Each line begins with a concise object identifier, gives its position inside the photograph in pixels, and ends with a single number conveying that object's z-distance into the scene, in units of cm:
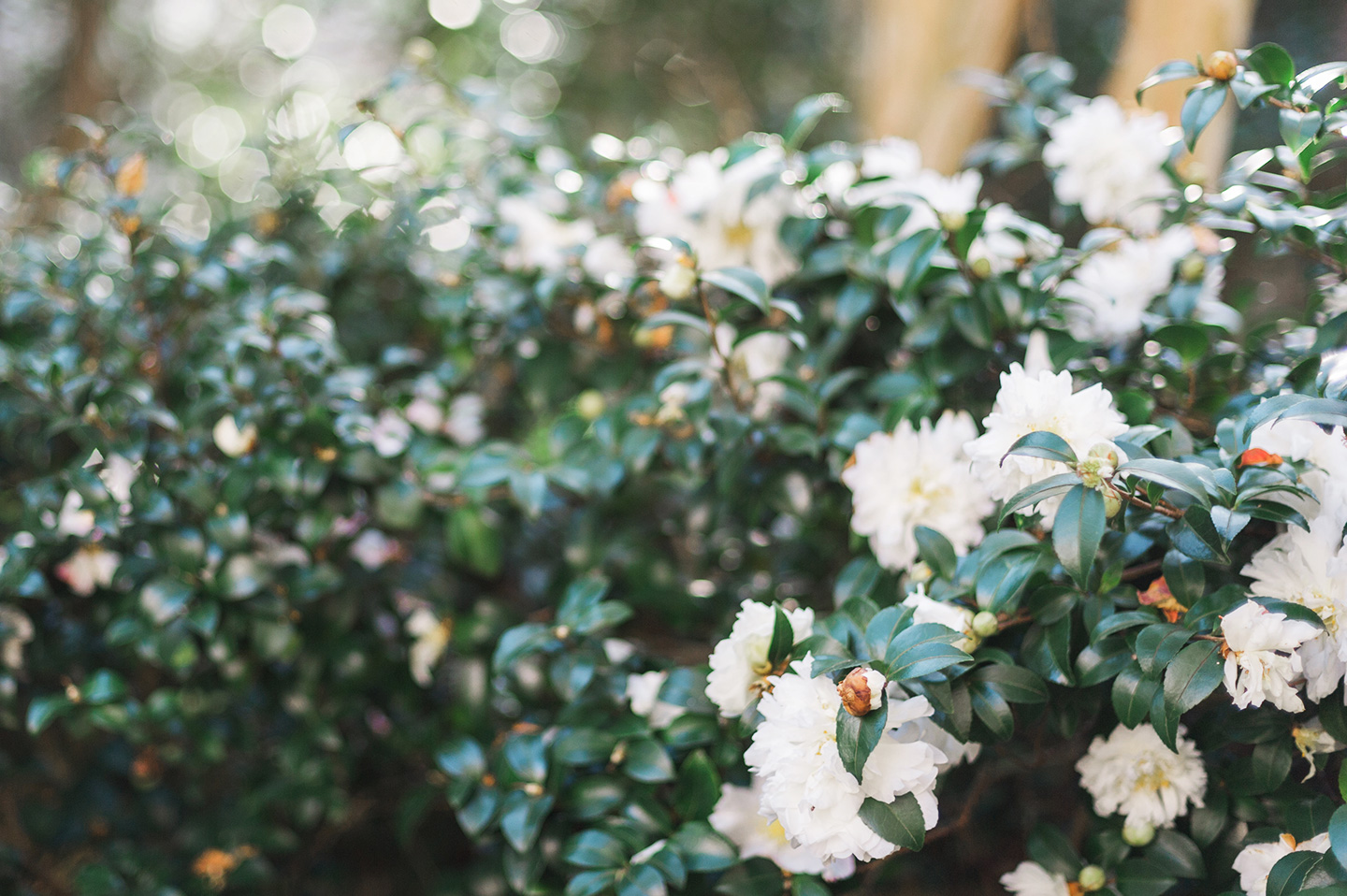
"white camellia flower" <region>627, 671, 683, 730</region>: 95
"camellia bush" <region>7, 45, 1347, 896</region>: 73
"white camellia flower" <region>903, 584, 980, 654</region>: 76
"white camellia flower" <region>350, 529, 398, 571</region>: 117
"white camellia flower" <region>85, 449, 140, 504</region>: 114
